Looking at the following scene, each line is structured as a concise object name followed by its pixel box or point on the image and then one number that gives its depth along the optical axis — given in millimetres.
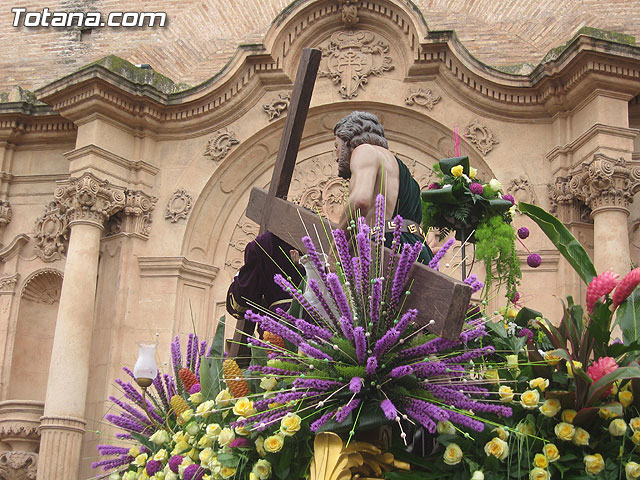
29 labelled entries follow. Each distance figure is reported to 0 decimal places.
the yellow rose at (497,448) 3602
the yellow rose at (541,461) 3617
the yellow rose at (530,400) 3658
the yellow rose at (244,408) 3746
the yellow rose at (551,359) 3787
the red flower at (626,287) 3645
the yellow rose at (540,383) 3760
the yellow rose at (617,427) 3586
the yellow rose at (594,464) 3611
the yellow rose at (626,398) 3717
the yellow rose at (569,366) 3633
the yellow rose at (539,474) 3559
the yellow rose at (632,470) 3520
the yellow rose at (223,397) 3977
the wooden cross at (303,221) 3369
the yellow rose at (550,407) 3688
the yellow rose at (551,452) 3629
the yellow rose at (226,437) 3891
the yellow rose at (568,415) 3705
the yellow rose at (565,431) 3658
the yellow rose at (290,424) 3561
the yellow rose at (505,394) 3648
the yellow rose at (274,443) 3641
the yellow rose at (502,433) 3650
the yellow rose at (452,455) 3596
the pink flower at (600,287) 3738
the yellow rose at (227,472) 3855
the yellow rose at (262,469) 3748
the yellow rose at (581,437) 3656
